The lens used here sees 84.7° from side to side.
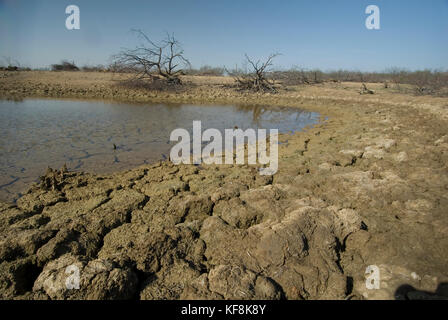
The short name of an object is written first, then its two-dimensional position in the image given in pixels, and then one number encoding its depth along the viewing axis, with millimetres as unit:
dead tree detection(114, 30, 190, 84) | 15969
